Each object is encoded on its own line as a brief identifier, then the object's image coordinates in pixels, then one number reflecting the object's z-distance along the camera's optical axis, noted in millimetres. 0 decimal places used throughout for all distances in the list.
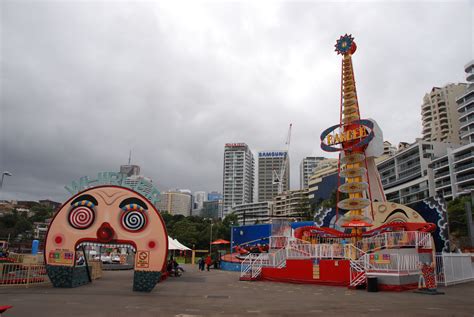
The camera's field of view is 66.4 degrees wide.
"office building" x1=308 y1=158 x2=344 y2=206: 99875
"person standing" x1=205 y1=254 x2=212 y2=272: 34312
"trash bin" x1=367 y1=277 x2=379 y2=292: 17766
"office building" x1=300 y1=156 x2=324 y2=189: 194250
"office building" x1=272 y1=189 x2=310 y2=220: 128413
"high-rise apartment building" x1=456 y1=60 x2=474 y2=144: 77500
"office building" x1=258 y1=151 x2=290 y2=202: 192500
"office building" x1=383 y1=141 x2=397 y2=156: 110938
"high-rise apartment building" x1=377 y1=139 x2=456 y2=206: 80188
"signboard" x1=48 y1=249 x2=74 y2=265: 17438
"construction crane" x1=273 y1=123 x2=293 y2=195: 184250
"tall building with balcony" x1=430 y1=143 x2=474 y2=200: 69062
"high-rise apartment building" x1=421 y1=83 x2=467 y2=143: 104312
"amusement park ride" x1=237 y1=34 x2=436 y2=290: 19156
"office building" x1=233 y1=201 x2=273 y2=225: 150462
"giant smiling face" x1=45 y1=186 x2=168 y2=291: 17016
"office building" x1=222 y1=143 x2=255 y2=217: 191625
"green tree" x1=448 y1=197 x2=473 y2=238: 53150
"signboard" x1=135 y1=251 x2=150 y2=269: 16625
